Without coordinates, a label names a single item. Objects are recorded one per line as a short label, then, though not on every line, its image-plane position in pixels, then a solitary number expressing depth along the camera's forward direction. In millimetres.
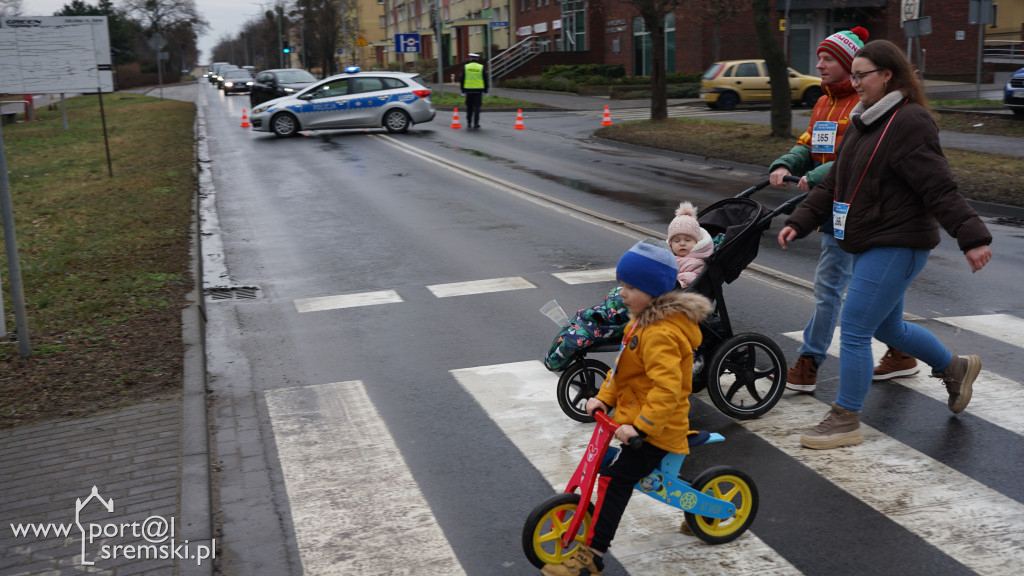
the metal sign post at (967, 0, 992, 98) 24469
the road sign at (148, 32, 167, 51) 37809
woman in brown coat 4469
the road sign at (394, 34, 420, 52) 44656
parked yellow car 32688
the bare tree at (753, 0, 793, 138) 20078
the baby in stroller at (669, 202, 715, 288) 5266
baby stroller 5266
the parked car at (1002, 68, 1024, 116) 21969
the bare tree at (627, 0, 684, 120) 24466
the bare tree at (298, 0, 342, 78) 75750
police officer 26891
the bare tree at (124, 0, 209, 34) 116312
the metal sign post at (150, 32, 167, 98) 37812
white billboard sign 9195
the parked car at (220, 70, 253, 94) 62781
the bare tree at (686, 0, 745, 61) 40062
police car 25875
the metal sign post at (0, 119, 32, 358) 6656
